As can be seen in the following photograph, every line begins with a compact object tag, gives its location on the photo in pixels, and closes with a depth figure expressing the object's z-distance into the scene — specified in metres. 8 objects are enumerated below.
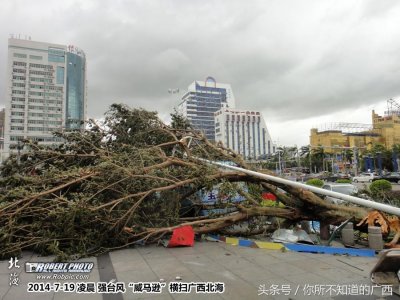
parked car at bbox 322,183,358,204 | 14.33
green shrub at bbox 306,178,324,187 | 21.55
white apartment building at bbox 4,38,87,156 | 70.38
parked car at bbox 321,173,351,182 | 41.59
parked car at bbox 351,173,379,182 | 40.07
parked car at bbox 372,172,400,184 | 35.62
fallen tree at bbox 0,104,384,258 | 6.05
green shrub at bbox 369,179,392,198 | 8.07
